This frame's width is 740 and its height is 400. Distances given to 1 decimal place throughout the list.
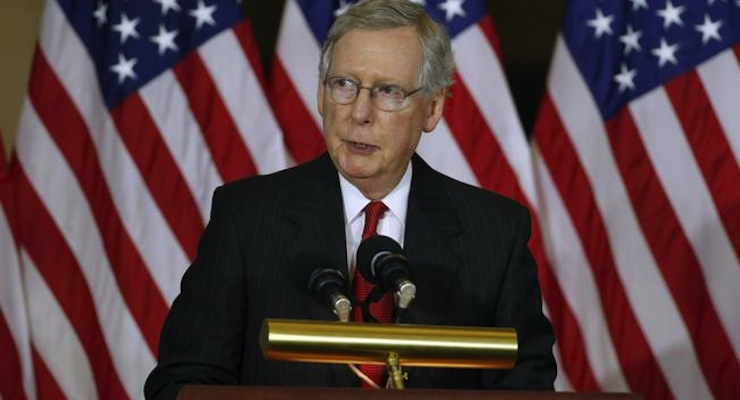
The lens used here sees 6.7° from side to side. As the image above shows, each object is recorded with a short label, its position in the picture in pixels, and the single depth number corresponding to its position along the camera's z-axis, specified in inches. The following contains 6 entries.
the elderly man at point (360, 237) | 336.3
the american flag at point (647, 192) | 387.4
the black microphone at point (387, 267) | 324.4
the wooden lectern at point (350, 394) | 320.4
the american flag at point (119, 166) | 383.5
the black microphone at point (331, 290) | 324.2
